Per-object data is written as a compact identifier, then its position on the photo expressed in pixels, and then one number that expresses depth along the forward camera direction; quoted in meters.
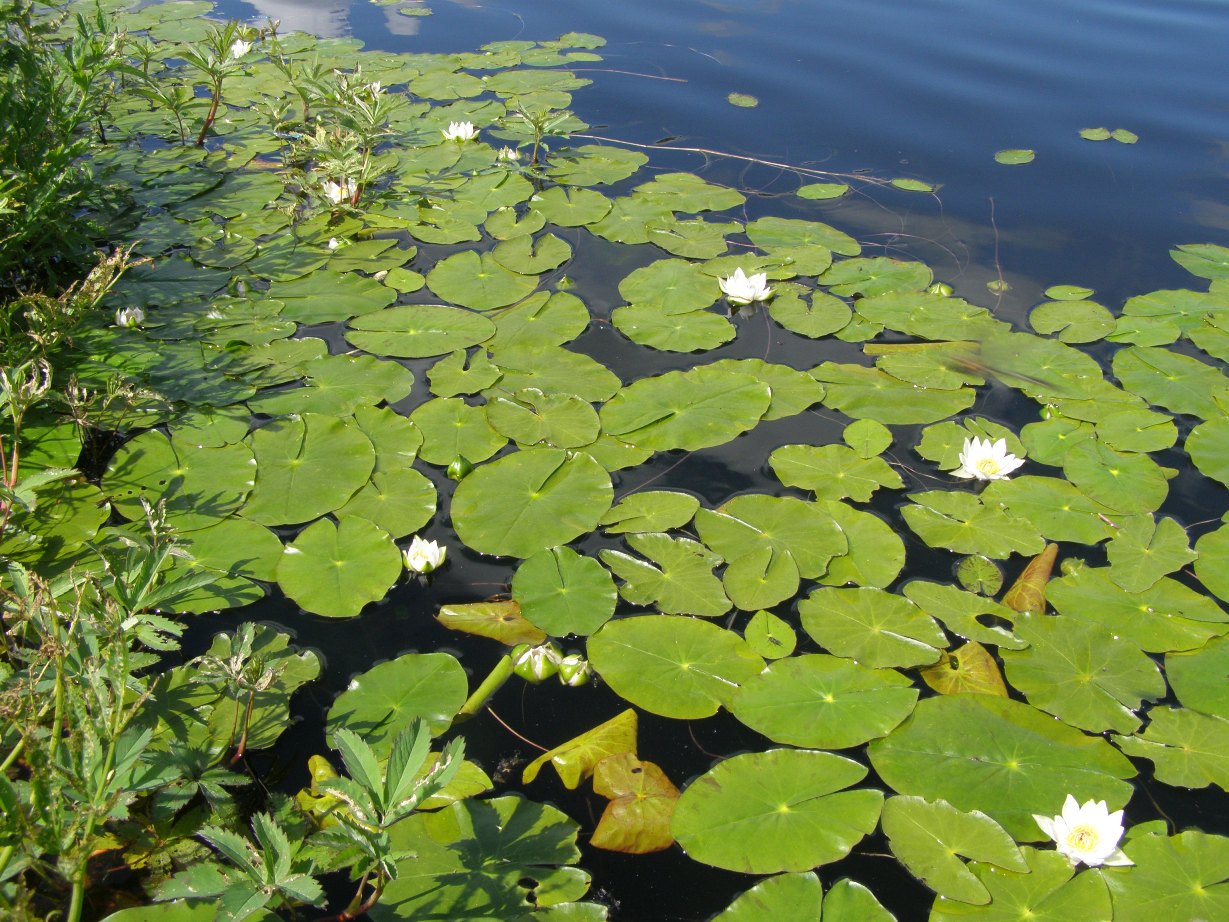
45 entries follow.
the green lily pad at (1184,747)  1.97
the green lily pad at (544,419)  2.87
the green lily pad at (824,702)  2.03
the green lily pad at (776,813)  1.79
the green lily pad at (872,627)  2.22
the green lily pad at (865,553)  2.45
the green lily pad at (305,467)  2.61
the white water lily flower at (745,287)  3.54
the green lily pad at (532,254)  3.80
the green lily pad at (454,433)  2.82
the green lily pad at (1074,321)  3.47
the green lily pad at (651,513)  2.58
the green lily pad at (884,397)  3.07
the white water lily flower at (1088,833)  1.74
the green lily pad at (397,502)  2.58
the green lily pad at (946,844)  1.74
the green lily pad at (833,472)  2.74
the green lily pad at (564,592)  2.30
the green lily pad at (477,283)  3.57
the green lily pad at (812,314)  3.49
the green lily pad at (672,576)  2.36
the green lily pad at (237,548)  2.42
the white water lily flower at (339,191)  4.20
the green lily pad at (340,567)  2.34
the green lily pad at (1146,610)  2.29
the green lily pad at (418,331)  3.30
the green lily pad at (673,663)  2.12
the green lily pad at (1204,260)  3.91
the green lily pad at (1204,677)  2.12
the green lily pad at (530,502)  2.54
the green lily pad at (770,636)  2.24
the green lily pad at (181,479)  2.57
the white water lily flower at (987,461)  2.77
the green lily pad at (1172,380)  3.11
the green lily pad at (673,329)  3.37
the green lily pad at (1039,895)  1.69
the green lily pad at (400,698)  2.03
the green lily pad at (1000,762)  1.91
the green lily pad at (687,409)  2.91
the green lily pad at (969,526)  2.56
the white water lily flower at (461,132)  4.85
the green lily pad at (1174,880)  1.70
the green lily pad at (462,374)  3.09
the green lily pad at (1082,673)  2.10
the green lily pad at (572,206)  4.18
